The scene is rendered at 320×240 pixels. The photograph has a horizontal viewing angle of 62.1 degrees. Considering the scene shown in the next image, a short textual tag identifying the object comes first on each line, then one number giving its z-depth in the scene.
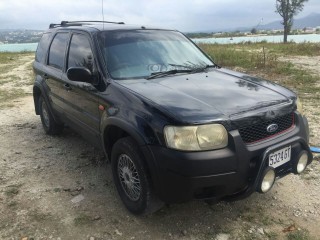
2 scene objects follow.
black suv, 2.09
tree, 28.92
